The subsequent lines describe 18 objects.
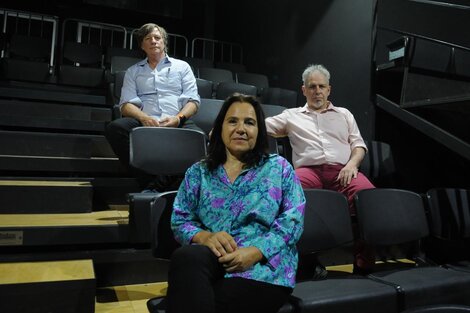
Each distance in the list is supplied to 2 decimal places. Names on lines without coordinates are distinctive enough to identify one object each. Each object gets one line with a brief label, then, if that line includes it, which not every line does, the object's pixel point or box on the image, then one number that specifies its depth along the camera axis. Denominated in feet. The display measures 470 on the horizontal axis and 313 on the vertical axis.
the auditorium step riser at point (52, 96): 8.64
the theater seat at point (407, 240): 3.81
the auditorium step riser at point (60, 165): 5.80
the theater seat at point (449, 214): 4.97
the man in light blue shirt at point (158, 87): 6.46
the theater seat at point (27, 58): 10.73
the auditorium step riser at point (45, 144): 6.14
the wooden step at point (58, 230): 4.29
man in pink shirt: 5.39
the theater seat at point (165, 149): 5.23
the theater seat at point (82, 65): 11.27
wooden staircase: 3.67
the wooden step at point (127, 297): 4.11
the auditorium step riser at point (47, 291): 3.49
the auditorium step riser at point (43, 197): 5.02
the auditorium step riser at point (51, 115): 6.95
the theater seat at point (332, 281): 3.34
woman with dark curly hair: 2.84
